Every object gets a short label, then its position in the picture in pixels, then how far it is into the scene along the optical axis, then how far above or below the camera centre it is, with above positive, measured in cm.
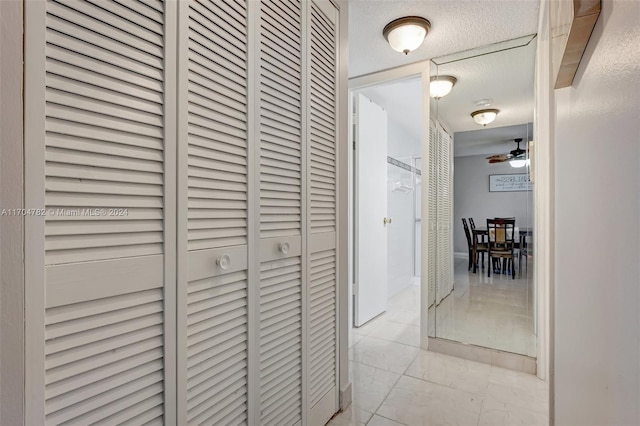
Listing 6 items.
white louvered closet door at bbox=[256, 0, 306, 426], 123 +1
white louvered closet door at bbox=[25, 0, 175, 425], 64 +1
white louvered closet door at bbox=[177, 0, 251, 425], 92 +0
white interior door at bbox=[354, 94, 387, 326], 319 +3
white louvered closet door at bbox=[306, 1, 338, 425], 152 +0
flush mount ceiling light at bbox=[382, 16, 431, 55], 204 +121
